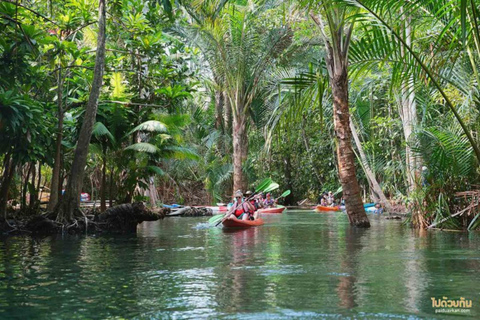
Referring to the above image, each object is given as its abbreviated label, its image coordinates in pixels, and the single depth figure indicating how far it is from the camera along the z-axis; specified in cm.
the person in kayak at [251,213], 1903
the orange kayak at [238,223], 1742
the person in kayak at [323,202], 3352
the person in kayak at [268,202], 3040
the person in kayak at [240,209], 1870
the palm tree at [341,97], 1418
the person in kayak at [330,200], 3223
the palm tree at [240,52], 2692
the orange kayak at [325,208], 3008
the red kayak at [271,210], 2849
